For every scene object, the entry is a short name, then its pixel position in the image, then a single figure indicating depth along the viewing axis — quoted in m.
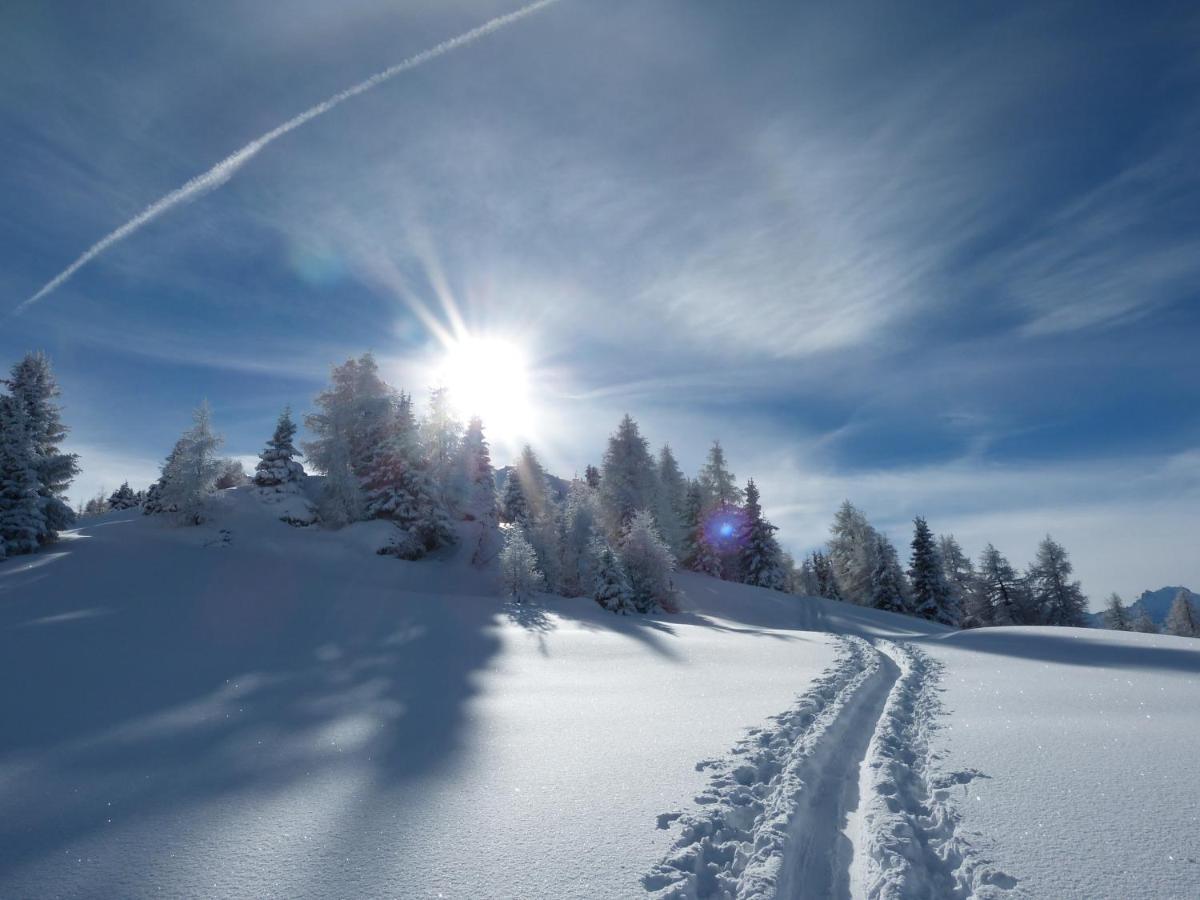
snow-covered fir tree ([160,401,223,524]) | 29.03
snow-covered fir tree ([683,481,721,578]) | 44.97
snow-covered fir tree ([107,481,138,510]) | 69.38
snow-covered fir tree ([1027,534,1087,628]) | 45.50
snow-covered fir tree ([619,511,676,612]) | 30.64
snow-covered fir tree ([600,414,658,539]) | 42.22
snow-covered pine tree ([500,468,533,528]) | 42.12
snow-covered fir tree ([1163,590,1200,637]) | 50.31
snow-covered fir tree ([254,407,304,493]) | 34.78
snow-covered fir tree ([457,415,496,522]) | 37.41
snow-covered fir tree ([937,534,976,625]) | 49.38
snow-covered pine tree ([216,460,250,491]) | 39.44
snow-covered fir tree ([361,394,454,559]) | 32.84
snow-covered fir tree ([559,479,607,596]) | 31.81
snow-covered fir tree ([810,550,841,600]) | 54.48
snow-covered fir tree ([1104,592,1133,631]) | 53.50
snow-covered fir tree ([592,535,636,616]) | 27.94
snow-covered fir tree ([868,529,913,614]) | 42.75
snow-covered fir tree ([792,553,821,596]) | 59.99
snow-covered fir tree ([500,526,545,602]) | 26.92
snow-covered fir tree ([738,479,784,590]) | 44.06
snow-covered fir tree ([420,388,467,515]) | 35.78
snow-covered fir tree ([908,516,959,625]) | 42.47
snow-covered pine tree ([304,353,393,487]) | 35.66
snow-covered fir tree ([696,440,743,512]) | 50.06
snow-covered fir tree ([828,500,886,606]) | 46.06
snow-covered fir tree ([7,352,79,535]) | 27.41
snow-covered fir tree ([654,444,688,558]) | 43.12
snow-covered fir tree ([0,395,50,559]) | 23.75
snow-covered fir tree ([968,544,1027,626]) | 47.00
